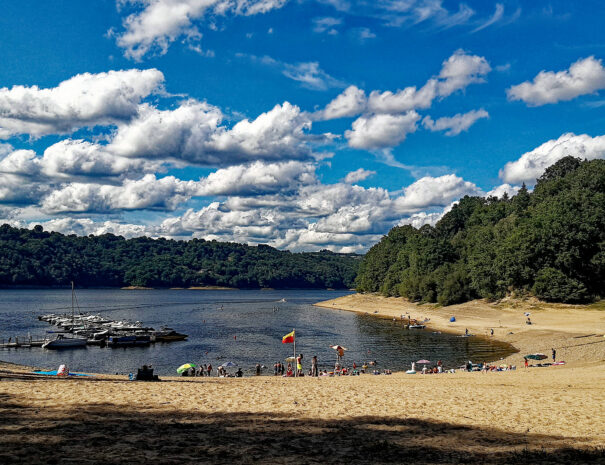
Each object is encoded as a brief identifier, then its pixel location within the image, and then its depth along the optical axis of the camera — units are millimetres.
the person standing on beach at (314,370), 43594
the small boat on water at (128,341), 72750
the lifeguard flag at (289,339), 38922
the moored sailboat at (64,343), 67250
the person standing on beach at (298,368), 44284
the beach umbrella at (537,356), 48125
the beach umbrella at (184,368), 46153
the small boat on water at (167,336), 77875
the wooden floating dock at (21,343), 66750
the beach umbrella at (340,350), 45938
